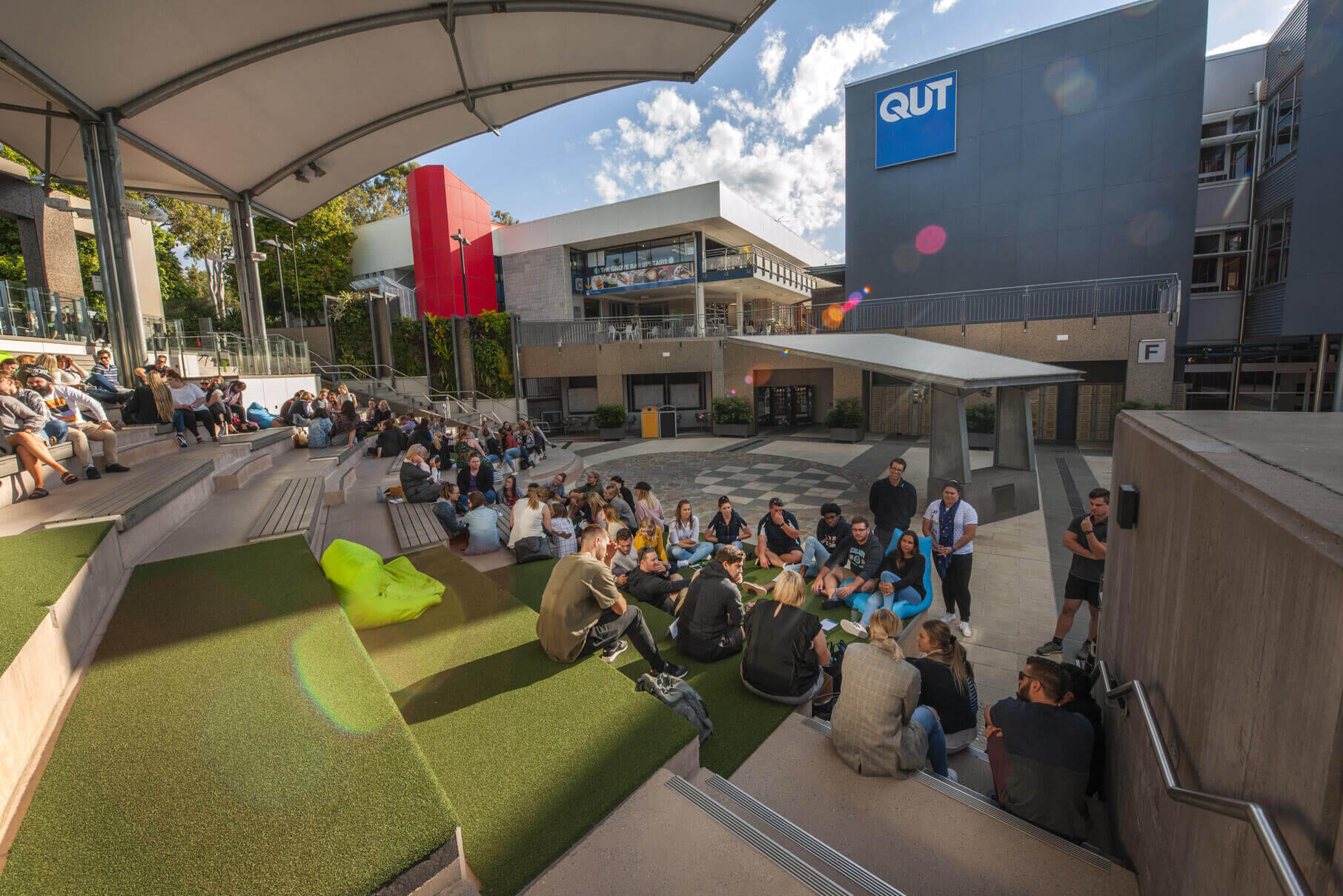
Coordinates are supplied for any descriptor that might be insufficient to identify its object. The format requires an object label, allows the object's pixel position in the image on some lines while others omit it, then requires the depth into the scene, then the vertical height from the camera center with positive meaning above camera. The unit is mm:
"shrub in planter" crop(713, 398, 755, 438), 21656 -1676
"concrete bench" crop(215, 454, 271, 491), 7871 -1283
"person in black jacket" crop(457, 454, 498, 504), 9805 -1704
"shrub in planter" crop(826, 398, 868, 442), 19375 -1726
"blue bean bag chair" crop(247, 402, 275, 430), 12622 -605
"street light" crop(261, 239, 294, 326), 26988 +5154
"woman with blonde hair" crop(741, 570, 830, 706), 4012 -2016
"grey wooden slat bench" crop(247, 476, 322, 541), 5645 -1408
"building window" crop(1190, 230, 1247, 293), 19703 +3513
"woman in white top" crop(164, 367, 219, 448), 9617 -207
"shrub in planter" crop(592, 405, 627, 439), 22344 -1653
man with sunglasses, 2953 -2107
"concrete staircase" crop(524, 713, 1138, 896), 2414 -2441
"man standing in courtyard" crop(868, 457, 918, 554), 7234 -1743
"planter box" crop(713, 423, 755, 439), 21719 -2150
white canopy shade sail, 8289 +5650
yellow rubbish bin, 22219 -1818
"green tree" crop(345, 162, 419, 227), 38844 +13407
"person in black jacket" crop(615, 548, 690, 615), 5977 -2267
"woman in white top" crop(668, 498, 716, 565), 7359 -2217
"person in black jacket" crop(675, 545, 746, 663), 4664 -2043
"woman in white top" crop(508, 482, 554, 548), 7141 -1776
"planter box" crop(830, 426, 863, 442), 19344 -2219
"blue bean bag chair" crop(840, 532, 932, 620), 5648 -2397
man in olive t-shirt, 4250 -1869
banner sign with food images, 25734 +4770
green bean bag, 4805 -1832
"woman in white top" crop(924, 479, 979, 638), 5996 -1958
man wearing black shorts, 5297 -1960
